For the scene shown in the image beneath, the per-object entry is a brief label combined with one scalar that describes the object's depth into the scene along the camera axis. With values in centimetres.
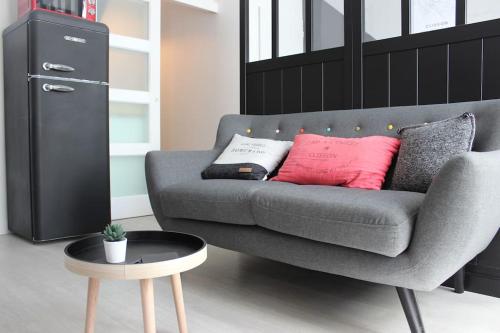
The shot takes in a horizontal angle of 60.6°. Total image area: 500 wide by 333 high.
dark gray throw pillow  170
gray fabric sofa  129
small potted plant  115
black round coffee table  108
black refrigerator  262
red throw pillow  191
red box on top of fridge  280
